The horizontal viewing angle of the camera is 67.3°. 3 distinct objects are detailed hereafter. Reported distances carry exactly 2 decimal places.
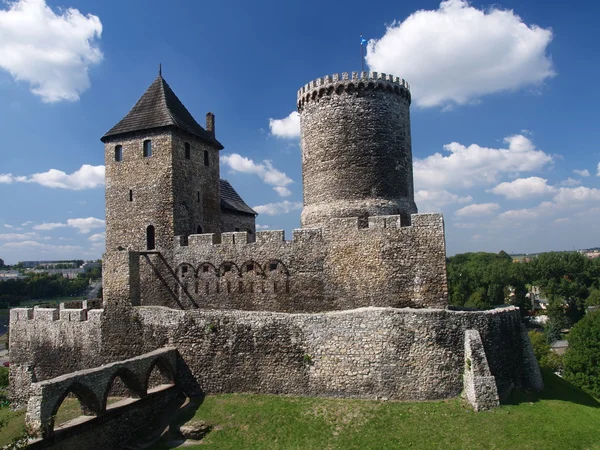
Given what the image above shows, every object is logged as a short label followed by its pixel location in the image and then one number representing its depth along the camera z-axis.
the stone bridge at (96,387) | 13.26
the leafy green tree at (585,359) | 29.84
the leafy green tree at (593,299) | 60.41
